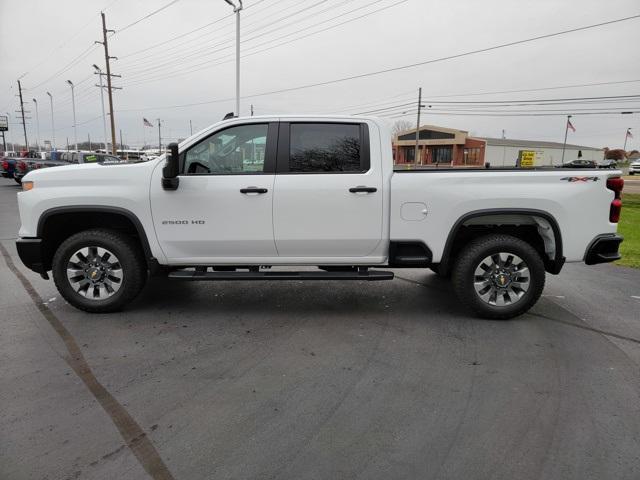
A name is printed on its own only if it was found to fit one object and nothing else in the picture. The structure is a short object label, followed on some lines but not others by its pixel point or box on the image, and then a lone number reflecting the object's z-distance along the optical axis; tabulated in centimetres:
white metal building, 6800
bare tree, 9248
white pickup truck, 456
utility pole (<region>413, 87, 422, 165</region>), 4994
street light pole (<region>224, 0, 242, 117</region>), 2233
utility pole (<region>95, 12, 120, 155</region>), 3697
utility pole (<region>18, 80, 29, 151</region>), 7206
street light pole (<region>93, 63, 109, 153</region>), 4136
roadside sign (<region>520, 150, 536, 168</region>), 4275
